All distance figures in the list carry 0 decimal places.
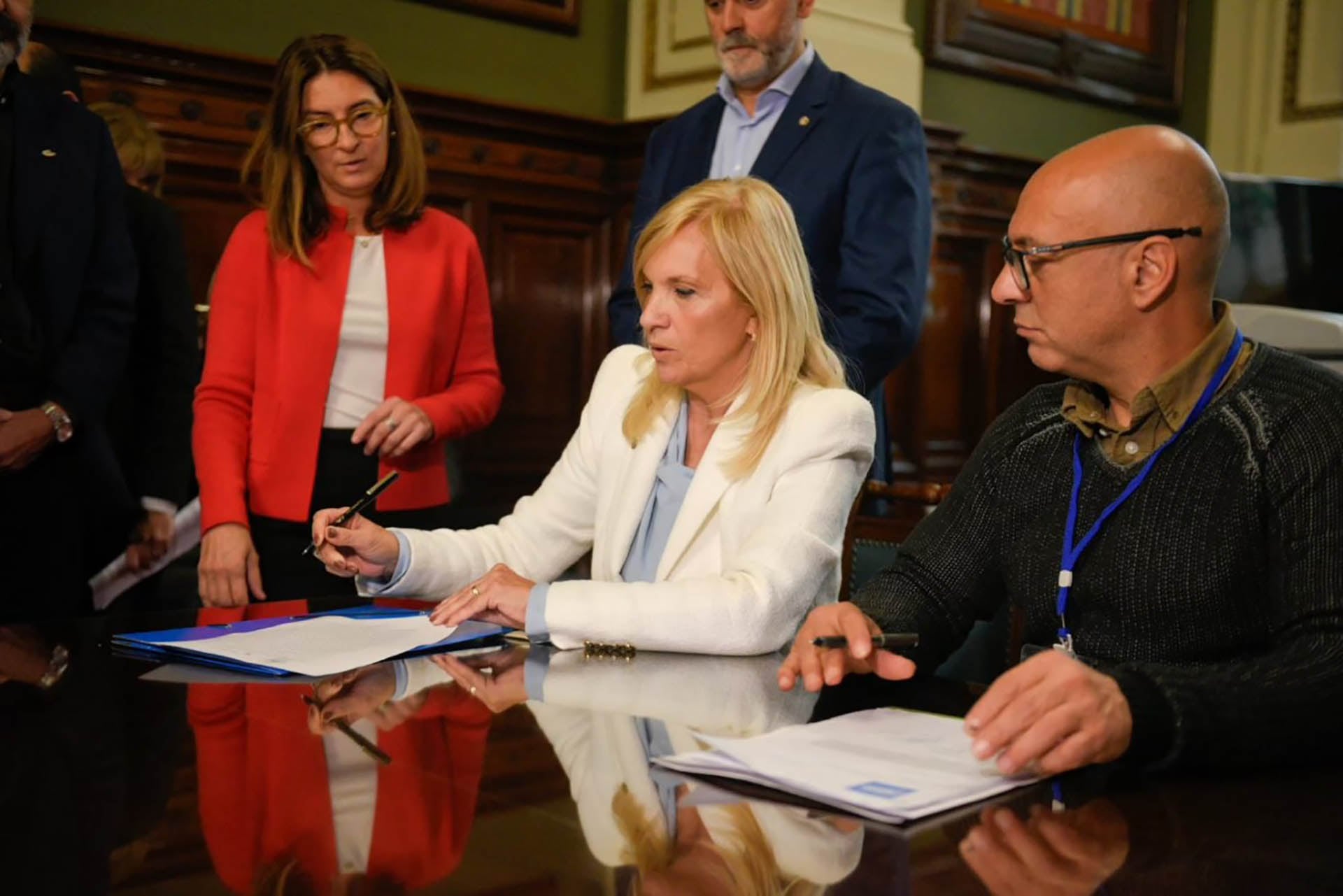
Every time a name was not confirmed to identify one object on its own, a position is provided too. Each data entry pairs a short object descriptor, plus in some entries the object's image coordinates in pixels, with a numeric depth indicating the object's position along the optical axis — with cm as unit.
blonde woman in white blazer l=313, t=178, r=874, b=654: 187
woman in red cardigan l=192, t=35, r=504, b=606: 251
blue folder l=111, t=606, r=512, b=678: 158
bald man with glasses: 142
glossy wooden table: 90
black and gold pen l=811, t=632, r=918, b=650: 143
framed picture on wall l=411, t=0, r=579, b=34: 448
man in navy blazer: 276
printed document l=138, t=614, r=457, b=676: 158
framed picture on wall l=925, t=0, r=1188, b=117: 518
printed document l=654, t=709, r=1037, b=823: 107
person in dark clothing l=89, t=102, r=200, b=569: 302
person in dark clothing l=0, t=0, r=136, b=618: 250
